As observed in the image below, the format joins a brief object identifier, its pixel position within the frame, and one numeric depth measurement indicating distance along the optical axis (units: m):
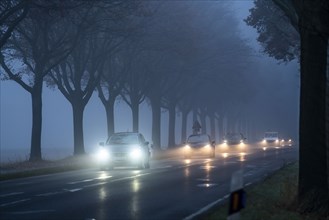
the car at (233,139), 73.25
